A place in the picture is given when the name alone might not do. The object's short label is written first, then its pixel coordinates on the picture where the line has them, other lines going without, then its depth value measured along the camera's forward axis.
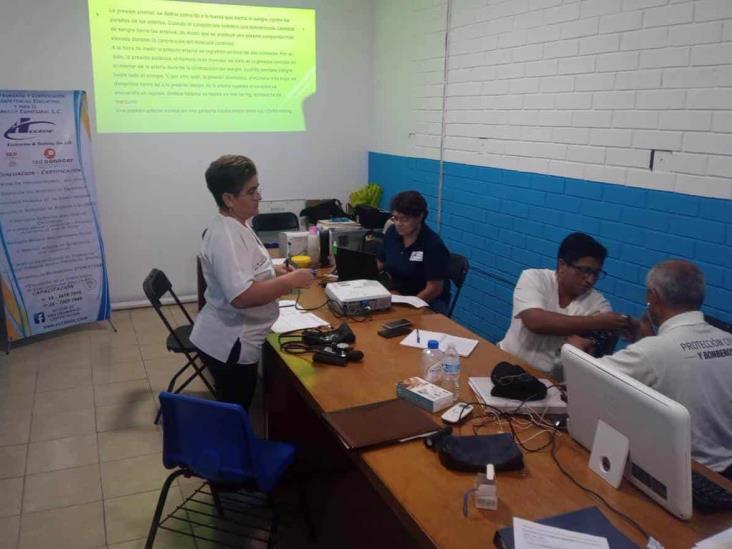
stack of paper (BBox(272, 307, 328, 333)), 2.70
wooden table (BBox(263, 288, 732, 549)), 1.40
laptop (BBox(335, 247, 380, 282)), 3.25
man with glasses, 2.41
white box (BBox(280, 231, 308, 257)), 3.80
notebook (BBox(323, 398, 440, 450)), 1.76
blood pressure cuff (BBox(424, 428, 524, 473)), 1.62
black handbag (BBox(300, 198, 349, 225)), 5.29
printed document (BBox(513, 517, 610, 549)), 1.32
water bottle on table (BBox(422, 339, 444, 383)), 2.17
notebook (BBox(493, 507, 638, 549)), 1.34
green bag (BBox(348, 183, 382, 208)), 5.70
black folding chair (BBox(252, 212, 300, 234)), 5.01
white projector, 2.89
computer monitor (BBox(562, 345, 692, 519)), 1.33
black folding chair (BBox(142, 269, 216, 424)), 3.01
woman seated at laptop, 3.29
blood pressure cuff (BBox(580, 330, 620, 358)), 2.53
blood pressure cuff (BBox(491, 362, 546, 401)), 1.97
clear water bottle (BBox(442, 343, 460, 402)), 2.12
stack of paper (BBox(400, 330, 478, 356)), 2.48
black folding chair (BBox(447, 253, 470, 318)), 3.57
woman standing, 2.27
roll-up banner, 4.18
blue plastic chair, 1.83
